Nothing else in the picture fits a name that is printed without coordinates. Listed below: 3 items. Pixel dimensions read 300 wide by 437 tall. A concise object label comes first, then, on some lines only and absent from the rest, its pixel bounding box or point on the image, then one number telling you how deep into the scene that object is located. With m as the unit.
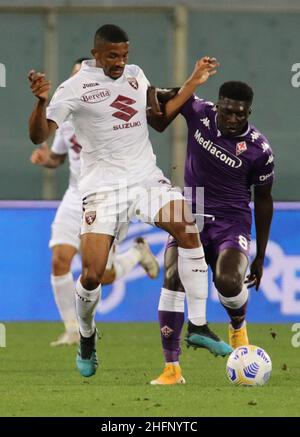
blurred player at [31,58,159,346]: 22.80
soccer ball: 15.83
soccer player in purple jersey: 17.45
